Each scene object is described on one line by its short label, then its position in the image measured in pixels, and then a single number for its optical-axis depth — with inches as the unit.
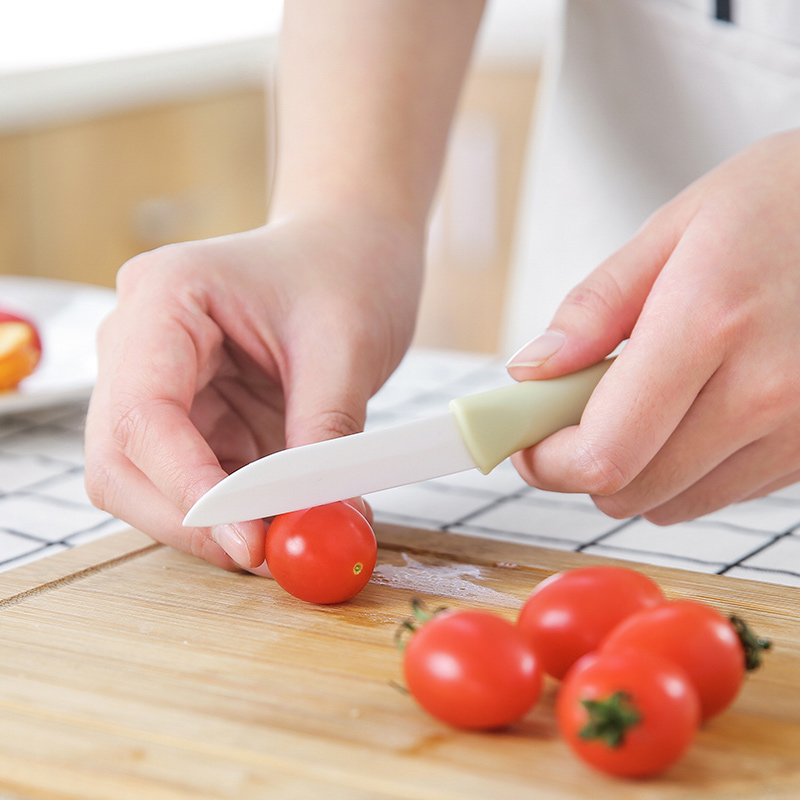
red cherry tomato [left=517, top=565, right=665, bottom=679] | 21.6
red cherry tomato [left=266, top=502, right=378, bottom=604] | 23.4
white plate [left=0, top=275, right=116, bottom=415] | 29.9
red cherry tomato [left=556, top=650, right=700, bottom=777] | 20.0
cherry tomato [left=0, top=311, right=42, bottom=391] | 30.7
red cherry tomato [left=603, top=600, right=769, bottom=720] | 20.8
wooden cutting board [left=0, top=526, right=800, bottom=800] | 20.6
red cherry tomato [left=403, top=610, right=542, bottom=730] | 20.9
